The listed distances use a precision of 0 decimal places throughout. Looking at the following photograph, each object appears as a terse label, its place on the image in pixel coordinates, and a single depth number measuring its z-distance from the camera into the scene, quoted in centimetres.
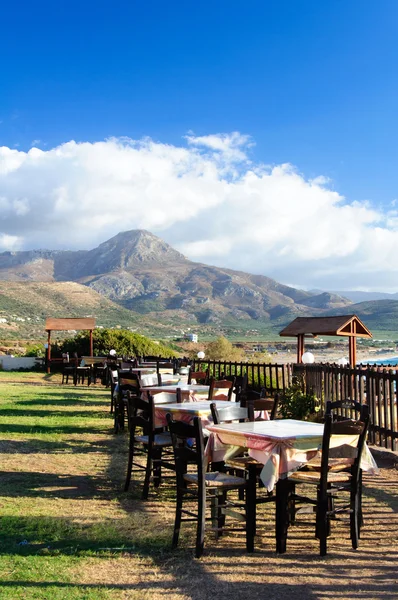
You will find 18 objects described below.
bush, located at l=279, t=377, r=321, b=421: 1270
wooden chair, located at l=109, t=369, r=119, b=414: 1429
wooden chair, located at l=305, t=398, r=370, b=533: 569
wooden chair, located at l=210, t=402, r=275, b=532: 560
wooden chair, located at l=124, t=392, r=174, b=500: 709
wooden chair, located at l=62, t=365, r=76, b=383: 2481
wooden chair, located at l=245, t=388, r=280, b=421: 702
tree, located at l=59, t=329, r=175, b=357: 3064
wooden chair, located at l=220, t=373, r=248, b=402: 955
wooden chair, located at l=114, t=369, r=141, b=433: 1048
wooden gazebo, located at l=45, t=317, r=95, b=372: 2933
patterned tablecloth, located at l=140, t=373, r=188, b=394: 1112
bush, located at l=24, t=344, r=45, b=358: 3409
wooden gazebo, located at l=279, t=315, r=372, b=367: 1695
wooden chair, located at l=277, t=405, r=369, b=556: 526
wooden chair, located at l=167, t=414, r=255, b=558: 526
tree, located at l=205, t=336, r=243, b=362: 3169
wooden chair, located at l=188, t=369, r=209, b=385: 1221
